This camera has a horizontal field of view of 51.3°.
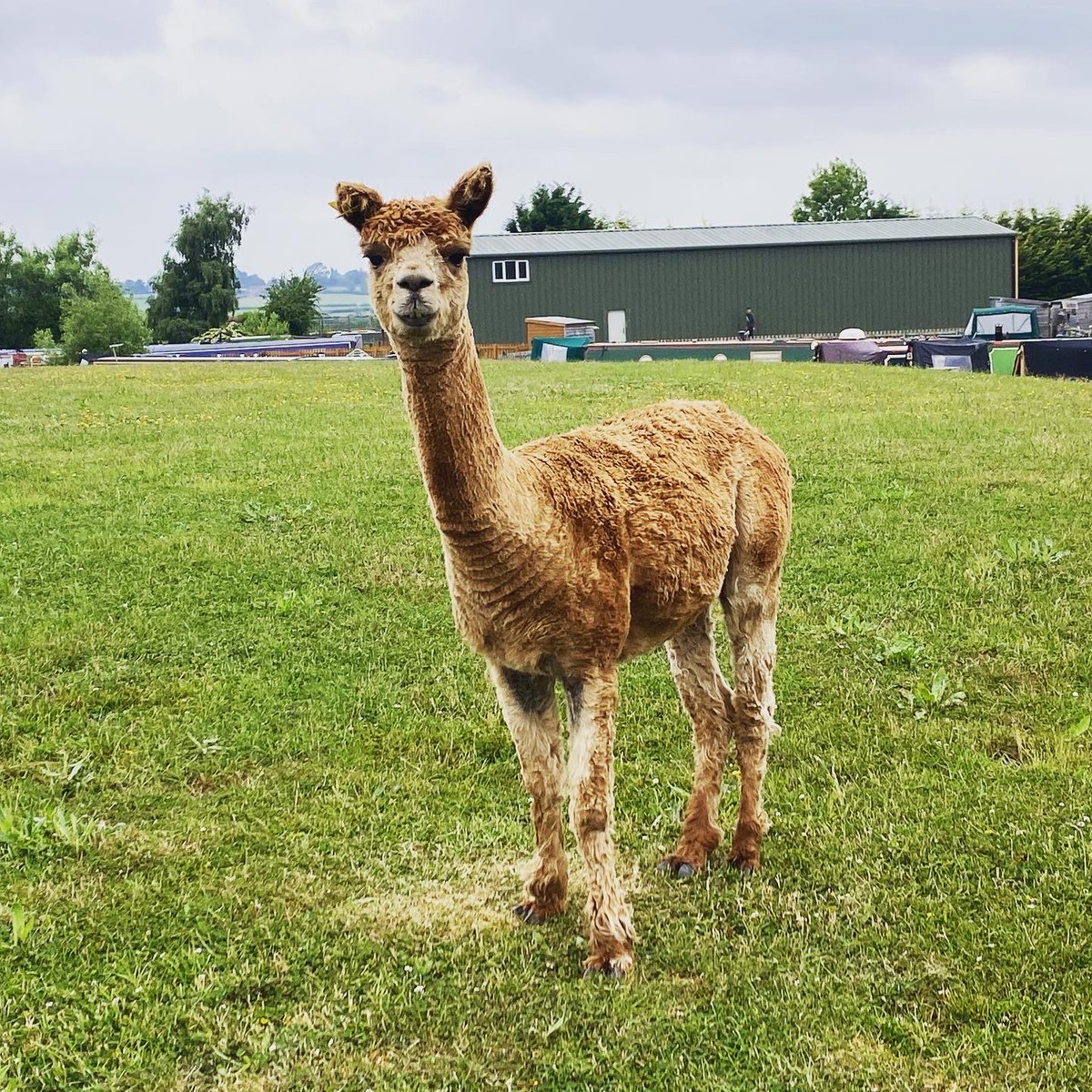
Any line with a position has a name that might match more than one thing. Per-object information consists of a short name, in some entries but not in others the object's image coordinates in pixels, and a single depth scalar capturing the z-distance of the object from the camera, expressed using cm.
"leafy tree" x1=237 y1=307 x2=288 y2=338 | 6619
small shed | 4341
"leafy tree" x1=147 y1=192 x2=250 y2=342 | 7381
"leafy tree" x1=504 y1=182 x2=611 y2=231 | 7075
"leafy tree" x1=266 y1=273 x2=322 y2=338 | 7050
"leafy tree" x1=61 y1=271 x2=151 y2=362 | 5547
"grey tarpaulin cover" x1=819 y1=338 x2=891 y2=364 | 3241
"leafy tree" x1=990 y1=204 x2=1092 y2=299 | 5734
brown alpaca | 384
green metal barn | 4941
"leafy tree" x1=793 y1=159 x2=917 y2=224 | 8044
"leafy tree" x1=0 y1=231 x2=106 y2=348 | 7212
